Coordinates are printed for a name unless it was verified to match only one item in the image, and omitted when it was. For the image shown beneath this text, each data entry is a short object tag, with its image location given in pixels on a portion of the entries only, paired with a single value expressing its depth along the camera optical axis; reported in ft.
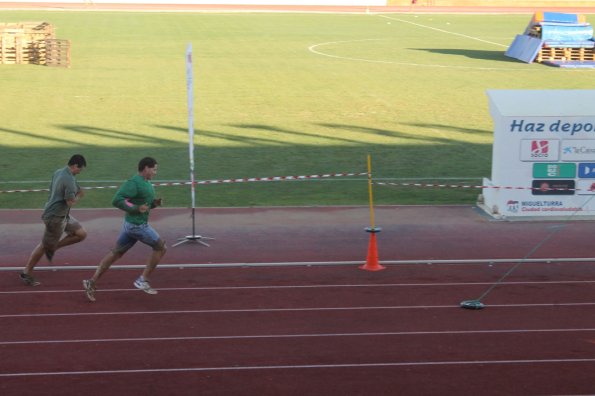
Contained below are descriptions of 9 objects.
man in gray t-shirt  43.30
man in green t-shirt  41.63
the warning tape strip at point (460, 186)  59.16
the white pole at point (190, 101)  52.75
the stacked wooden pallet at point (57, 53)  136.98
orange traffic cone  47.70
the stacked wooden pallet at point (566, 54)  145.48
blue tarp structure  145.69
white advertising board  58.90
